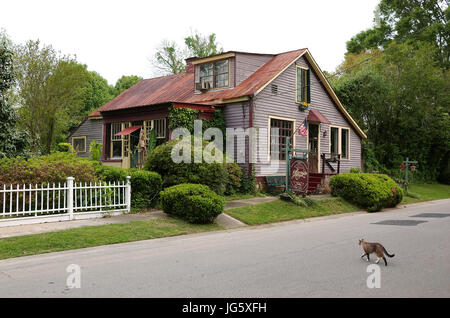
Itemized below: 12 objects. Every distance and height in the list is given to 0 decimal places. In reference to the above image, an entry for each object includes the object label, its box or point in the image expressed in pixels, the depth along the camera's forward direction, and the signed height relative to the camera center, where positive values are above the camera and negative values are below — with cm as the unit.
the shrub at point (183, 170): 1391 -47
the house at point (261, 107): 1969 +245
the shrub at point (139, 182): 1299 -81
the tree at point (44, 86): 2784 +470
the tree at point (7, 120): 1477 +126
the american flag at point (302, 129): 1842 +122
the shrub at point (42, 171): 1151 -44
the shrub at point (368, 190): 1661 -135
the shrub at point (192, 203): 1155 -132
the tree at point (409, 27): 4069 +1358
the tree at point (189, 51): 4662 +1181
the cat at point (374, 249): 666 -148
